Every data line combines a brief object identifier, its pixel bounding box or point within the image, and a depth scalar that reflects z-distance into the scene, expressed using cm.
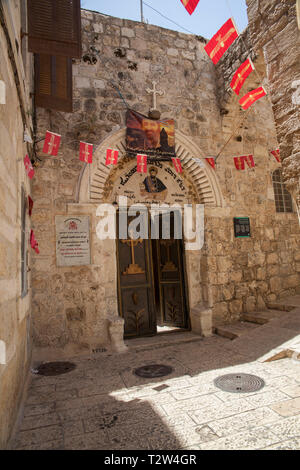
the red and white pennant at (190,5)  422
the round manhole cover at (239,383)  348
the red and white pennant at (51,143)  493
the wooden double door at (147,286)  605
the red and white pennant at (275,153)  735
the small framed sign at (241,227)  669
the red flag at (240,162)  668
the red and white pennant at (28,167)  405
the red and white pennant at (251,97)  550
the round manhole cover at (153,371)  417
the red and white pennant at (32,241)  468
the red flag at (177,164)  616
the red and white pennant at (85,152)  530
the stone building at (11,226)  230
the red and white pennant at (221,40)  475
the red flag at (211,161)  648
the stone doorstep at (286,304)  642
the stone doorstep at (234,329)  568
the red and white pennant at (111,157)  552
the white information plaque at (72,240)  518
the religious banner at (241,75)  544
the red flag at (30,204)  468
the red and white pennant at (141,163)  578
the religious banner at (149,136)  594
